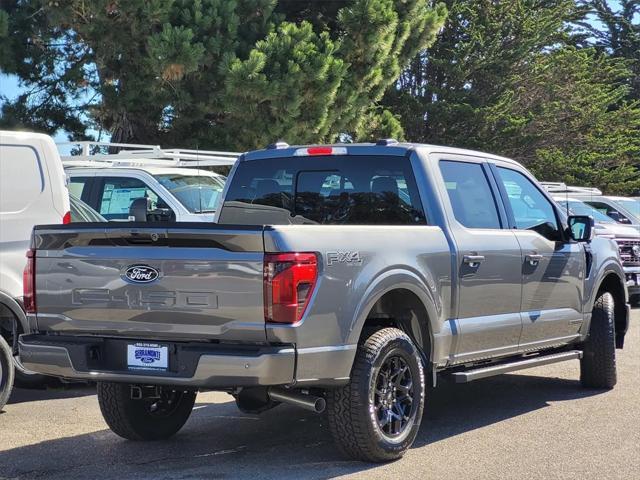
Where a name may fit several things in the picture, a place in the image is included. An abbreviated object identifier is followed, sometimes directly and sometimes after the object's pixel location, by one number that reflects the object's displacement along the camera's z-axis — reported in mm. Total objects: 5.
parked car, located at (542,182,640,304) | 15406
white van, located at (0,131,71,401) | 7719
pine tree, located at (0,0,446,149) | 16406
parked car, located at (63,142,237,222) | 11781
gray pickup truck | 5121
